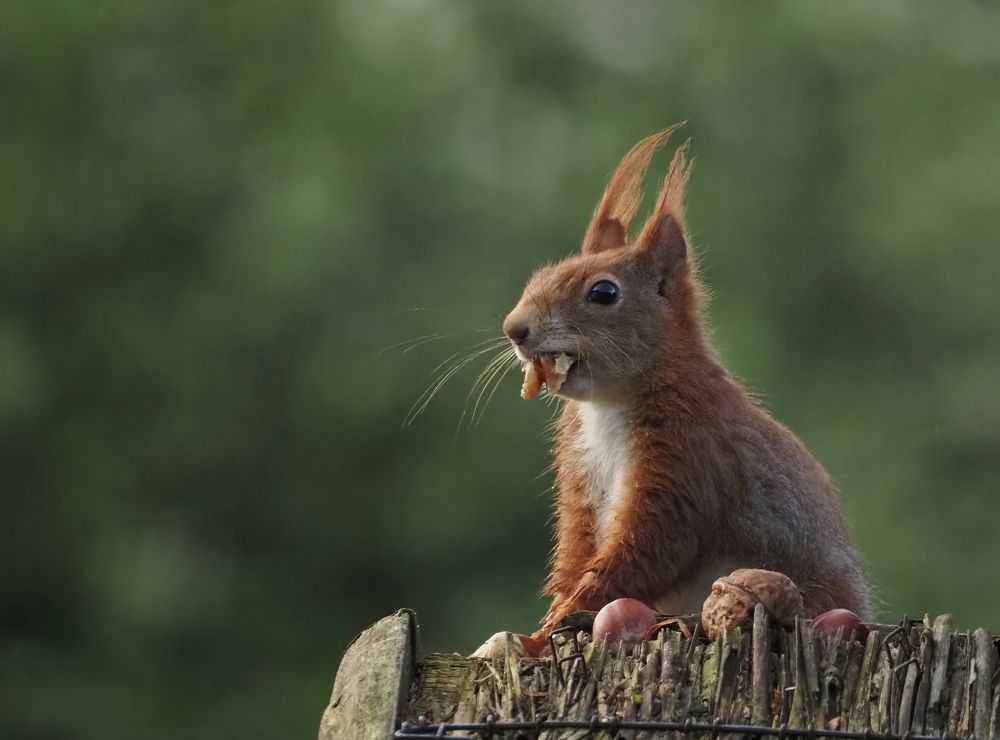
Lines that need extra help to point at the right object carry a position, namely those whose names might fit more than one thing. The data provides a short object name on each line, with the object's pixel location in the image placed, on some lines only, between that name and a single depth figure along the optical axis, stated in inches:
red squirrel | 295.3
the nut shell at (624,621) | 245.9
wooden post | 224.8
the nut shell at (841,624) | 238.8
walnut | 234.8
